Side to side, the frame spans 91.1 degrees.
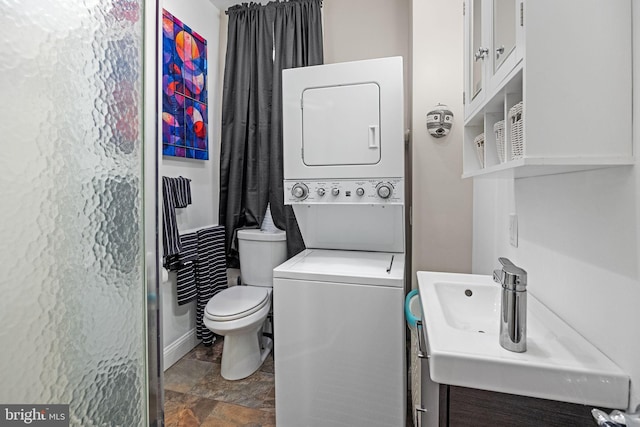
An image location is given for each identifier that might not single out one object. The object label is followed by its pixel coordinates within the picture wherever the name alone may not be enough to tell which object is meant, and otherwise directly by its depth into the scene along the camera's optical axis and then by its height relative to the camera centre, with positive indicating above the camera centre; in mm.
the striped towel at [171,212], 2004 -7
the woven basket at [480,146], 1185 +252
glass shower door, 541 +4
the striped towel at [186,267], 2213 -401
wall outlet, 1254 -78
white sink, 663 -342
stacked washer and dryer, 1531 -280
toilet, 1981 -628
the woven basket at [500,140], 950 +221
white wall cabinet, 672 +276
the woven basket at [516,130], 753 +202
